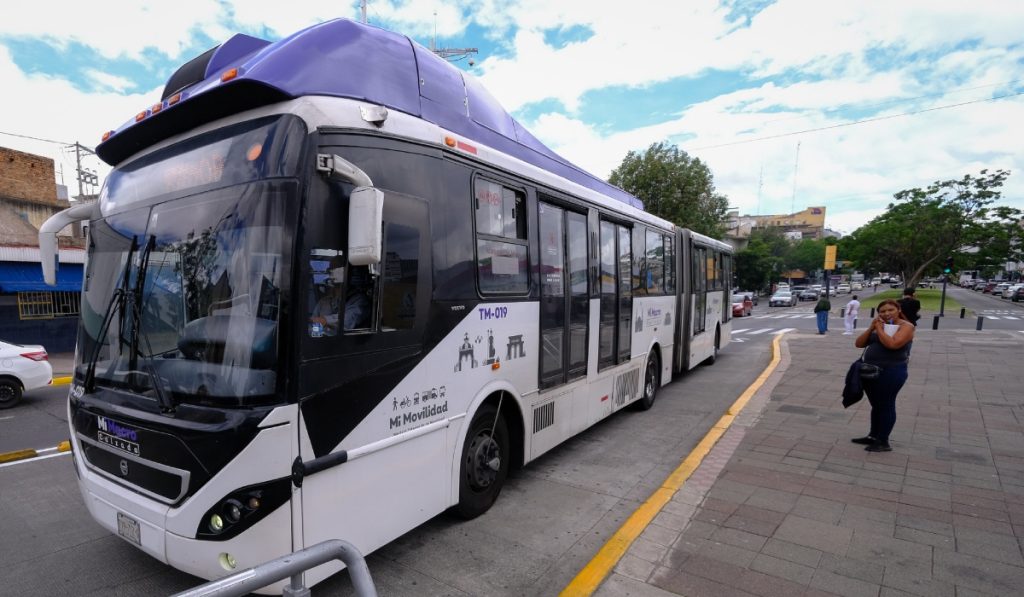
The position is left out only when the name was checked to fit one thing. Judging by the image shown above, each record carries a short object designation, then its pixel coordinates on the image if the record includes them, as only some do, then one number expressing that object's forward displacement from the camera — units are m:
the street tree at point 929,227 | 34.94
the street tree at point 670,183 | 30.47
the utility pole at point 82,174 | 25.47
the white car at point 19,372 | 8.49
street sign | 29.05
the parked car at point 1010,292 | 50.92
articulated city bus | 2.67
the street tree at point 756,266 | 55.00
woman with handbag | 5.45
